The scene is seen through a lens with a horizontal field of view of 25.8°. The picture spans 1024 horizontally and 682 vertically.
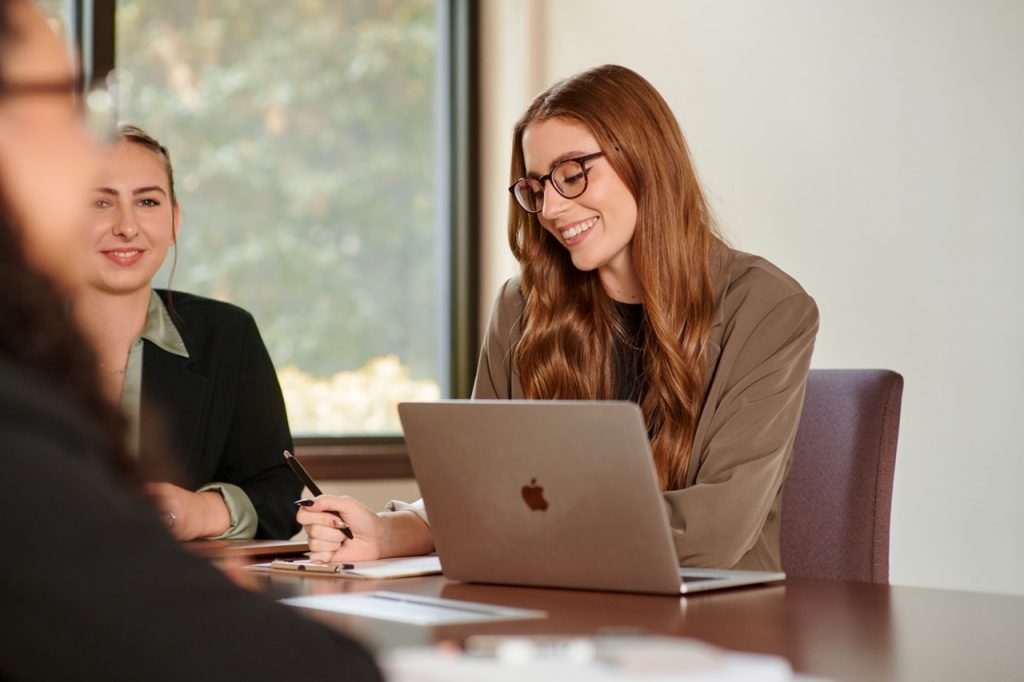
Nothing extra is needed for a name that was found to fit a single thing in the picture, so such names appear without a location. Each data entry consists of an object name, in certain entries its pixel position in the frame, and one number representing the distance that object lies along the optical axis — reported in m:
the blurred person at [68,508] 1.51
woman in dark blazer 3.56
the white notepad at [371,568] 2.88
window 5.52
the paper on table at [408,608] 2.50
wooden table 2.35
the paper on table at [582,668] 1.78
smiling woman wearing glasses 3.12
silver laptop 2.65
